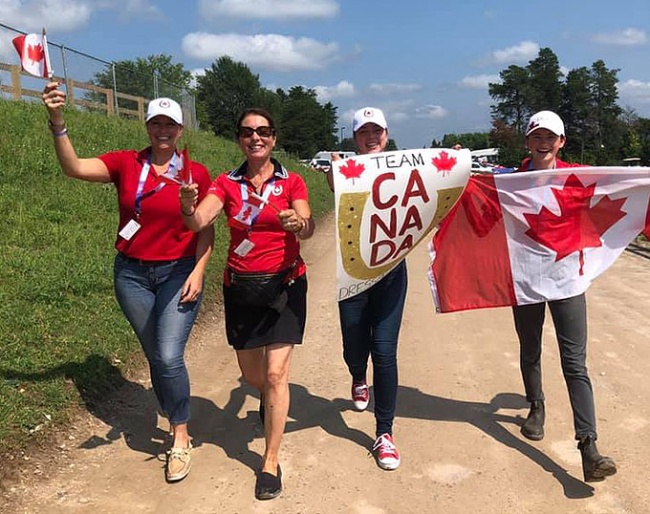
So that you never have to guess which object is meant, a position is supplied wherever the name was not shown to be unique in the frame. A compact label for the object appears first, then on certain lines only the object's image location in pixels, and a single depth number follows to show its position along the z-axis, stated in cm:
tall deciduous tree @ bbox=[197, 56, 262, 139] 8588
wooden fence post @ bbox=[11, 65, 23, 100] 1576
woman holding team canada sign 384
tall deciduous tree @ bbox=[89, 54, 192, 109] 2139
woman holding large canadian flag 384
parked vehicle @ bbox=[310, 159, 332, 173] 4854
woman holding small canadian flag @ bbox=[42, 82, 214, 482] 359
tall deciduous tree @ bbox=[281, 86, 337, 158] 8656
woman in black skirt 349
